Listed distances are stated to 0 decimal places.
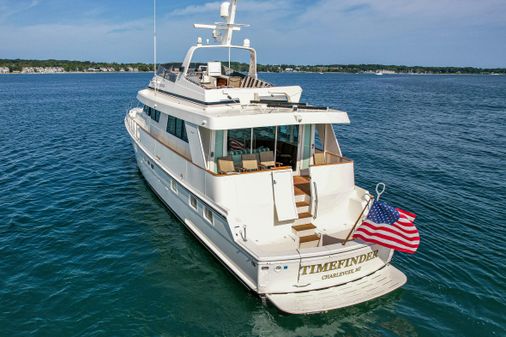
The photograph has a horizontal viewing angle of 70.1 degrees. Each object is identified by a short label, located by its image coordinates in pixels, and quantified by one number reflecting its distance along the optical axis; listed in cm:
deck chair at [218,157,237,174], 968
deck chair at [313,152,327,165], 1075
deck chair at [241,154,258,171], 985
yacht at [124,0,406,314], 780
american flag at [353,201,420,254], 772
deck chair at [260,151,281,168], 1041
